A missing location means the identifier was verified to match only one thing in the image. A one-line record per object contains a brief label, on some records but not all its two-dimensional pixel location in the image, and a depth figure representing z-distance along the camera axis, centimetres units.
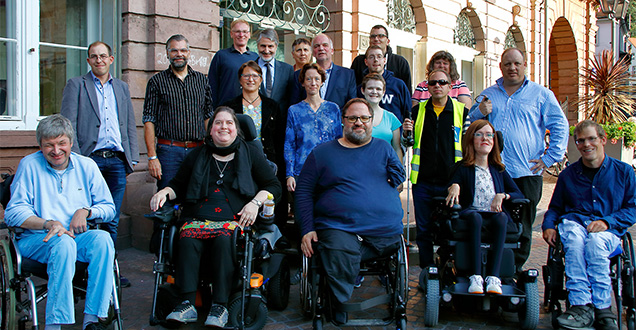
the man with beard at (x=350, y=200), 381
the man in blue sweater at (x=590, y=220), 398
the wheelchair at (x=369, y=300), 376
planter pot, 1460
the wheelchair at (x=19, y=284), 349
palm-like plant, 1617
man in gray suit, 491
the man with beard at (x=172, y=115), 520
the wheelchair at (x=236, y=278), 383
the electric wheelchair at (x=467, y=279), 403
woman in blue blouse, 500
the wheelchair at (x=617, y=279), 391
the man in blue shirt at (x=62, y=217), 347
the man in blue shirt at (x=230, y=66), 572
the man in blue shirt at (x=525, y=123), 486
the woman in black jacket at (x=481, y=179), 430
